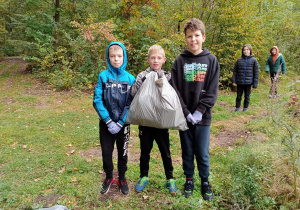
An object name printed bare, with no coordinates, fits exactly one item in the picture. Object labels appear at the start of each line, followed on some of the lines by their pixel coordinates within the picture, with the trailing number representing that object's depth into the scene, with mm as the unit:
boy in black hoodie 2459
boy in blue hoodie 2570
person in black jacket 6140
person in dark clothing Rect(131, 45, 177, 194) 2566
